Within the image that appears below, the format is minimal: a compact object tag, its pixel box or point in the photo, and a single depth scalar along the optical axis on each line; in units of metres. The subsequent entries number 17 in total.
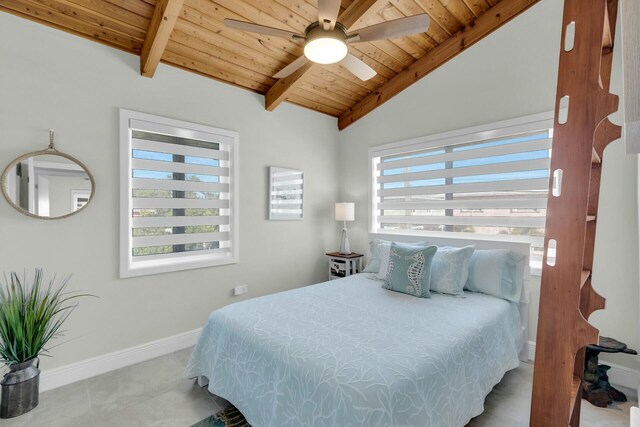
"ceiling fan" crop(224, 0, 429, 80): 1.86
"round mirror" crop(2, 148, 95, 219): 2.20
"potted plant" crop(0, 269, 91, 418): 1.98
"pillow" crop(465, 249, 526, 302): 2.59
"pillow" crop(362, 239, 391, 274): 3.27
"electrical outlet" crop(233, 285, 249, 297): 3.41
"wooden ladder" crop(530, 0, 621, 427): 1.10
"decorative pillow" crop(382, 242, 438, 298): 2.51
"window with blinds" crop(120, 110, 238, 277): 2.75
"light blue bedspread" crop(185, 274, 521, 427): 1.35
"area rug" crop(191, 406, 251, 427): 1.91
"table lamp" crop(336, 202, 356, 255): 4.04
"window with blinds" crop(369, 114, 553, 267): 2.86
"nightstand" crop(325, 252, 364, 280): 3.96
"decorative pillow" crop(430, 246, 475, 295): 2.59
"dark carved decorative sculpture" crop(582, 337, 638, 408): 2.13
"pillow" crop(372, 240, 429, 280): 3.03
